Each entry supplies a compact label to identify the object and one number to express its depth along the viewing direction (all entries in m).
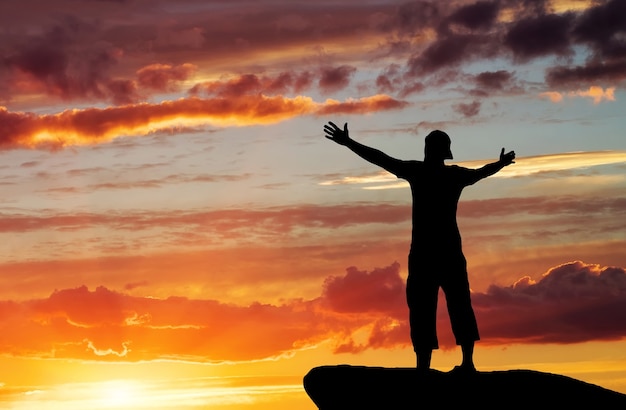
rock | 21.45
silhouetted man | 21.33
